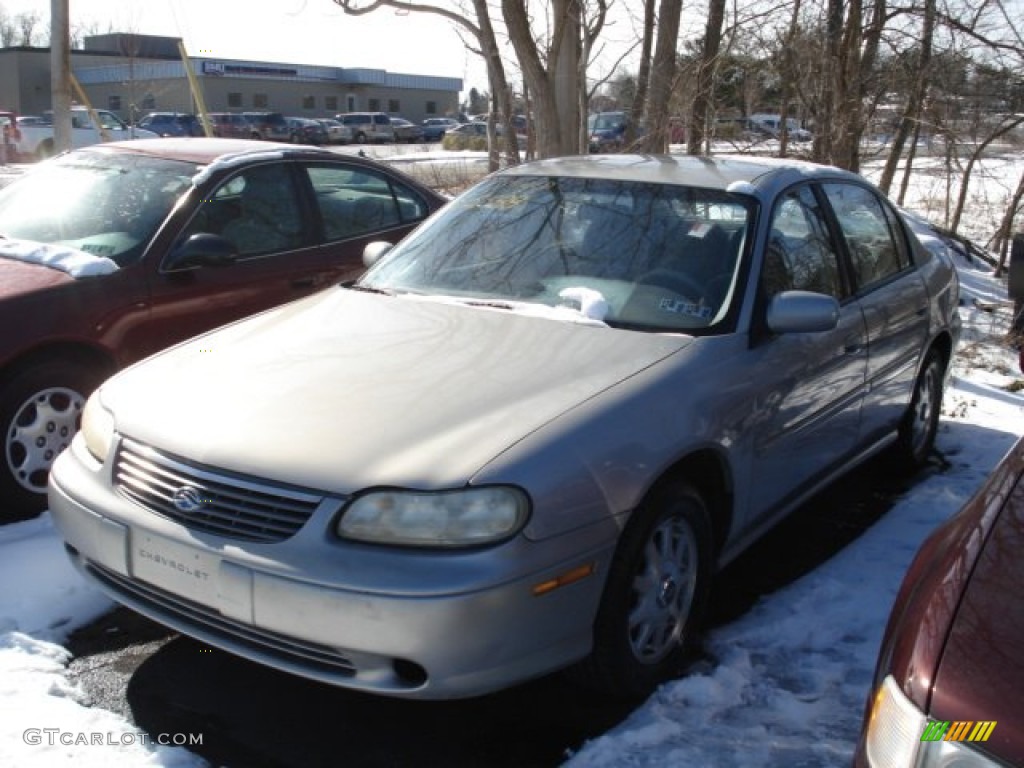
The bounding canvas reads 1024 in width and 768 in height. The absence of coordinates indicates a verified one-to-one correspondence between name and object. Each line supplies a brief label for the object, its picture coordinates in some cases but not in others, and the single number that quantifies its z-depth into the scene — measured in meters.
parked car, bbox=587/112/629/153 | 27.14
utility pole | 12.23
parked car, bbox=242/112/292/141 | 44.39
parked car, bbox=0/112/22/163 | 29.30
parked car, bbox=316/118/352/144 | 49.29
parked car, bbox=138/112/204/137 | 38.31
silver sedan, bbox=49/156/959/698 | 2.65
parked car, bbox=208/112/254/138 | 42.31
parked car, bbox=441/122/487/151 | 41.38
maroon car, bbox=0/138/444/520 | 4.37
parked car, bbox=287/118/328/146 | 46.19
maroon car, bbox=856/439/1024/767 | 1.74
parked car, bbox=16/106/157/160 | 30.03
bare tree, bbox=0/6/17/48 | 81.31
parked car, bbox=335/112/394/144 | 51.84
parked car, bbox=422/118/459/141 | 55.56
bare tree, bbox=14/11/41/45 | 77.19
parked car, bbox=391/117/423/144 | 53.88
